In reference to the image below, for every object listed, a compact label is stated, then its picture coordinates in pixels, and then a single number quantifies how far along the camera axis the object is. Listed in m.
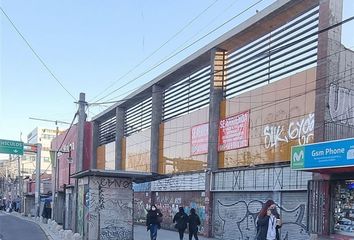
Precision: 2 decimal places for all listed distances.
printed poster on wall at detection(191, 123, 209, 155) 25.49
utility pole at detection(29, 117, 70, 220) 35.08
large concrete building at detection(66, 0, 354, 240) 16.97
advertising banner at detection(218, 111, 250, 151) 22.06
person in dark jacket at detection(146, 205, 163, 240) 16.91
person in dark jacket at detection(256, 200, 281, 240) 10.33
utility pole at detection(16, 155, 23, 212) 62.56
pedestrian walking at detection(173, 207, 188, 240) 17.69
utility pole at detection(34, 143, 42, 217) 41.81
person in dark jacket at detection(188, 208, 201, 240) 17.72
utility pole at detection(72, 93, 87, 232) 21.62
